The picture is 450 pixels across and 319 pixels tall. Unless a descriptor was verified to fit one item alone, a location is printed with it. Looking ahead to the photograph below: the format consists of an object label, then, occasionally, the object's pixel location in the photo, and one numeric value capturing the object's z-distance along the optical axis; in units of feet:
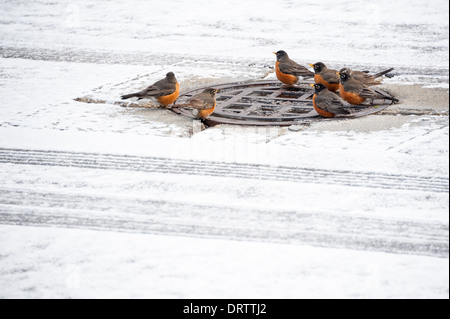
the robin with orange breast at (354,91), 44.68
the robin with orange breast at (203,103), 42.37
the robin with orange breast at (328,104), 42.73
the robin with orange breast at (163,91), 45.06
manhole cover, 42.78
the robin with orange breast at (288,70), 49.39
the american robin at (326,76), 47.32
